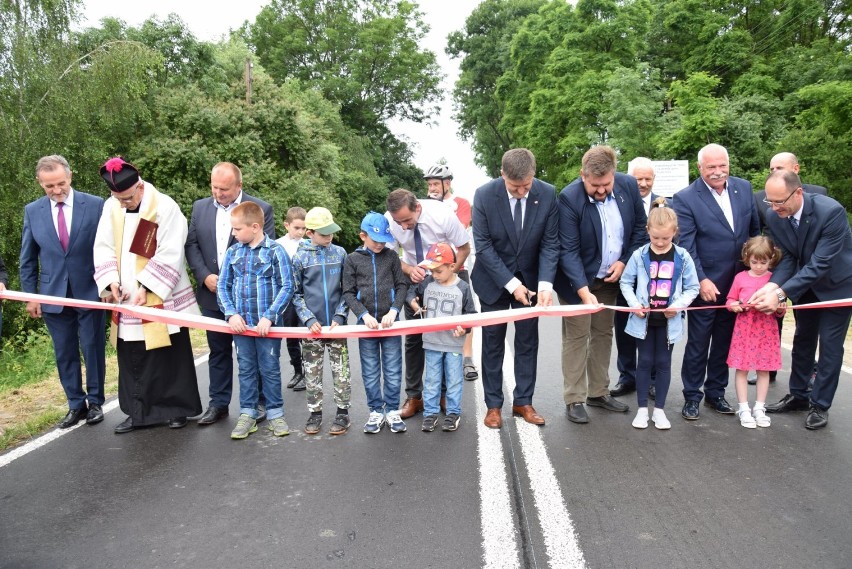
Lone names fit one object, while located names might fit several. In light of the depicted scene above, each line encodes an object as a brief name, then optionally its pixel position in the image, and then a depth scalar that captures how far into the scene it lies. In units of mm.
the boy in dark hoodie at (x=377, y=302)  5293
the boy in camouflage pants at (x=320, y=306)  5402
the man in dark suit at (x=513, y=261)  5484
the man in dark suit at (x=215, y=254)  5852
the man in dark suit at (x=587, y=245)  5668
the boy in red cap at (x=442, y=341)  5453
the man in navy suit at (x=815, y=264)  5285
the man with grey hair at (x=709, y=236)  5656
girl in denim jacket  5367
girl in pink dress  5484
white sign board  16500
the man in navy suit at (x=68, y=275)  5738
